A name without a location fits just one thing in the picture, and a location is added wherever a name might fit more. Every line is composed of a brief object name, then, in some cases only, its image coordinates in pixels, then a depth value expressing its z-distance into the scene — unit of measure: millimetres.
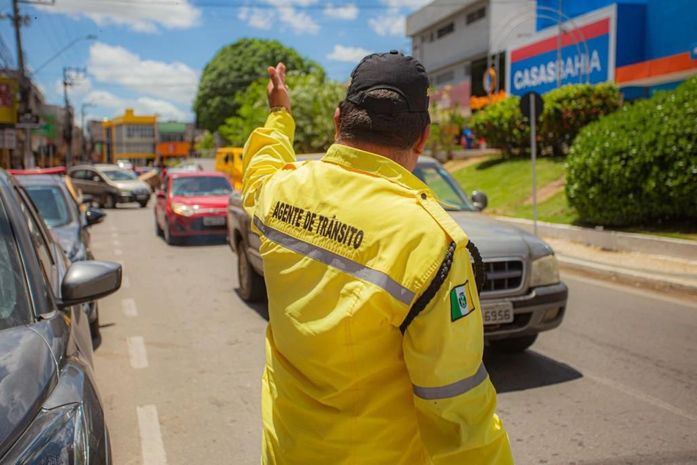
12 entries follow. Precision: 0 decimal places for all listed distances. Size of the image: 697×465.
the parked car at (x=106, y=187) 28500
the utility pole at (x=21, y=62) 31250
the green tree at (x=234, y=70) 59531
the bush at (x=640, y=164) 10844
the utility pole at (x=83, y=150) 101538
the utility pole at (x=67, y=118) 58981
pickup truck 5258
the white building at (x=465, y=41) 37844
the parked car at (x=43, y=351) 1930
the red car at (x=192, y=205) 14102
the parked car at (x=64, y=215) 6973
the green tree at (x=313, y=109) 33081
